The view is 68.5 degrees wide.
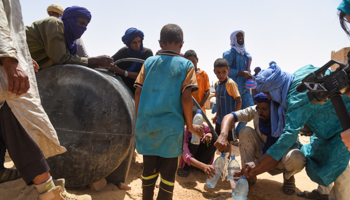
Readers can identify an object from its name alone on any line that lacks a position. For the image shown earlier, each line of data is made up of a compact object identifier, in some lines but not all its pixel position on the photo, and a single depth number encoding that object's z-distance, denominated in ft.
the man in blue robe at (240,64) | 19.17
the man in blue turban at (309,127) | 9.21
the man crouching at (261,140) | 10.28
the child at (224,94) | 15.79
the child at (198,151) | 12.53
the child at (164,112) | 7.65
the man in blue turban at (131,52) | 14.12
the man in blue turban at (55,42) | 10.04
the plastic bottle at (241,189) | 9.71
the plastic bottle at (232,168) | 10.86
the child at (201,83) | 16.14
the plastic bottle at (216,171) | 11.37
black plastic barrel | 9.46
